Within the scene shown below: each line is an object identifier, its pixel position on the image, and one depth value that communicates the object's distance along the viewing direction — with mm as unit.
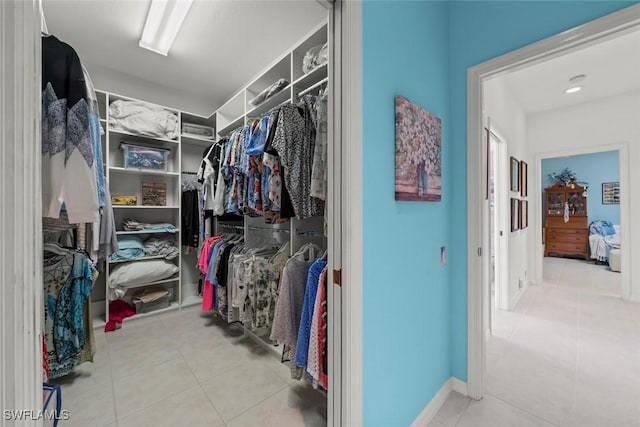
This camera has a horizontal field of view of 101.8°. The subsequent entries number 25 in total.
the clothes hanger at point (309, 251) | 1835
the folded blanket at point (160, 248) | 2965
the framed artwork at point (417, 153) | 1258
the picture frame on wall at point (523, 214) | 3556
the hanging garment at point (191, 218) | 3199
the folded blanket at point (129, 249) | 2732
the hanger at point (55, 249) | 1751
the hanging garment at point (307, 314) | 1461
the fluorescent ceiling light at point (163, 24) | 1892
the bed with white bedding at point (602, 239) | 5390
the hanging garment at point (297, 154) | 1644
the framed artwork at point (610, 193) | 5891
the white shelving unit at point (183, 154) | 2064
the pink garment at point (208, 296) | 2551
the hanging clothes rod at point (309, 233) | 1863
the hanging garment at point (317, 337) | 1357
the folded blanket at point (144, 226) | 2904
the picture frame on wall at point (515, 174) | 3242
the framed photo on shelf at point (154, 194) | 3096
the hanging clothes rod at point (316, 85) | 1747
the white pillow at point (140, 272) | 2680
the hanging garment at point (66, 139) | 890
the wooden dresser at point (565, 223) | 6227
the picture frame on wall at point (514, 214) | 3152
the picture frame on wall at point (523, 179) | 3716
